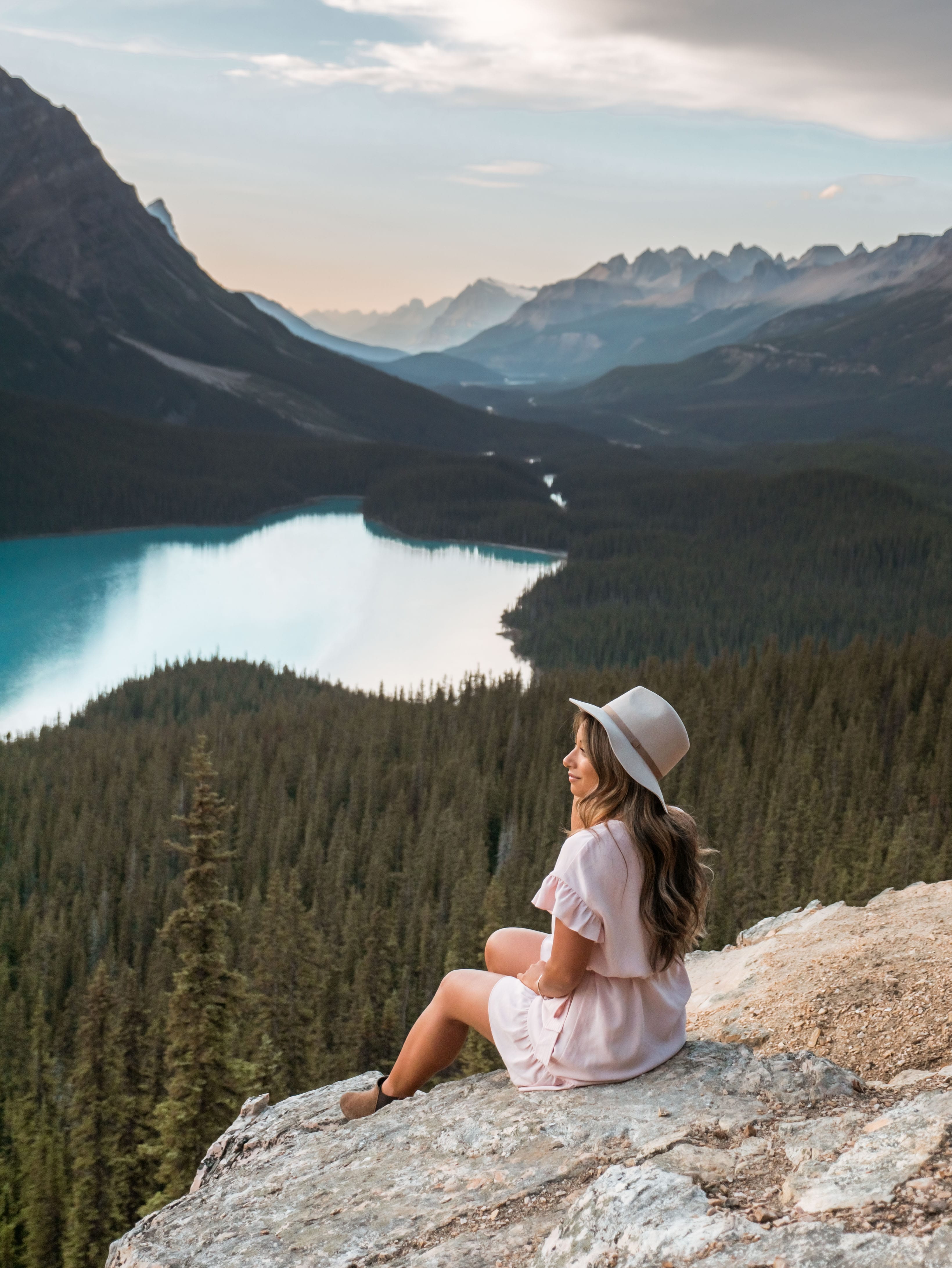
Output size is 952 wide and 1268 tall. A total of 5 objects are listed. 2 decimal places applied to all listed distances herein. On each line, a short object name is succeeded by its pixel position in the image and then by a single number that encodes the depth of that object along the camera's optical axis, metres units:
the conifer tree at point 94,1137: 28.16
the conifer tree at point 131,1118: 28.25
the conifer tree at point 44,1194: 29.89
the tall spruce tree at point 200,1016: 20.83
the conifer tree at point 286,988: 32.12
